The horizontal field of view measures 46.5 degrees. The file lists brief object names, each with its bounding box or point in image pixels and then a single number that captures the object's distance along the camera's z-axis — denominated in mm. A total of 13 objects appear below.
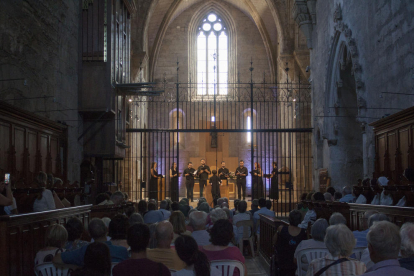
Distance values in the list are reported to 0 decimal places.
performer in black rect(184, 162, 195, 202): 16203
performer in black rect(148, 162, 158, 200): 15652
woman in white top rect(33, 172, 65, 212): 6371
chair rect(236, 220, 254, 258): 7414
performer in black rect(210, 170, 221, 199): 15027
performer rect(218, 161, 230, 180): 15911
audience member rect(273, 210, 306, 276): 5191
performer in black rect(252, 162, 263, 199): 13938
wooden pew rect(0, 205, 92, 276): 4113
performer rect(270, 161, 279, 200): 14830
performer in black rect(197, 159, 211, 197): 16203
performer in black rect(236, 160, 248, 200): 15547
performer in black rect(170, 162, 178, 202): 15384
